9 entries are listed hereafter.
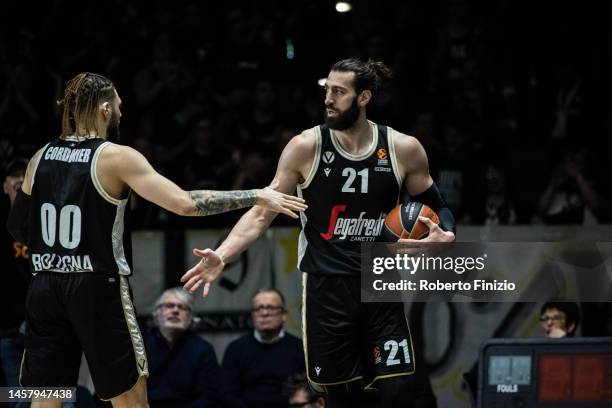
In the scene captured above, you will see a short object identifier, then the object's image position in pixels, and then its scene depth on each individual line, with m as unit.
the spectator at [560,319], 18.00
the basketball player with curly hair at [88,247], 13.09
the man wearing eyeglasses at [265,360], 19.11
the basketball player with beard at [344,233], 14.59
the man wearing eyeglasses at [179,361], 18.41
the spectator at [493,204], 21.19
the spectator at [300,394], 17.94
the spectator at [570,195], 21.42
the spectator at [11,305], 17.72
